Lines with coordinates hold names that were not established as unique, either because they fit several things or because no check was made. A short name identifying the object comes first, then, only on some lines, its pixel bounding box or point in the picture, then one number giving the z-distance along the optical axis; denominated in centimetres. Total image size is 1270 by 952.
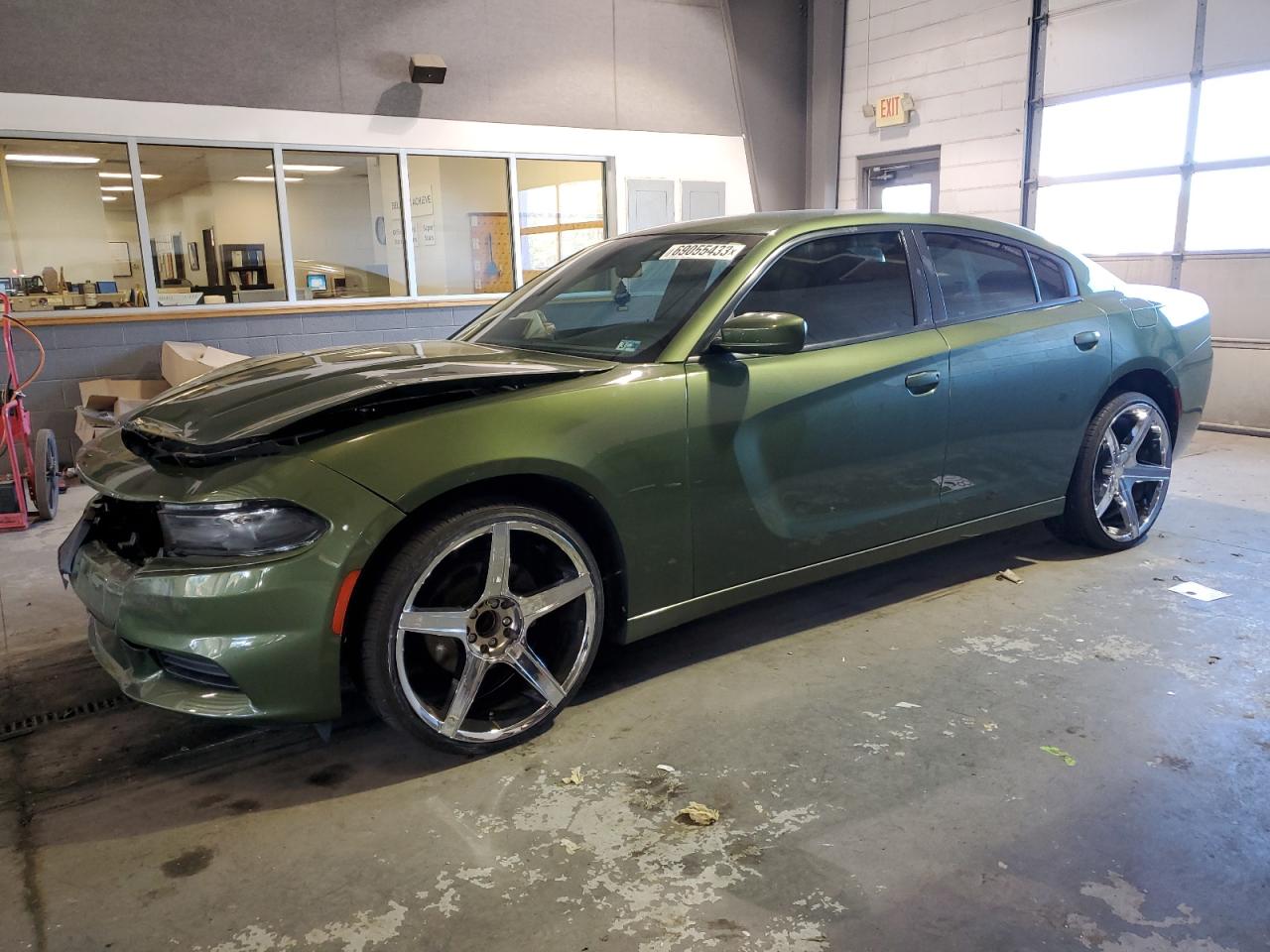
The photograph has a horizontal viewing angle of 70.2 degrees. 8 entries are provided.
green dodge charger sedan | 210
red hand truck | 488
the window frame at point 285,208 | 682
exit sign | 920
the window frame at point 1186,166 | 686
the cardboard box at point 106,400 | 613
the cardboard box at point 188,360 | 654
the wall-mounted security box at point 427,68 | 773
